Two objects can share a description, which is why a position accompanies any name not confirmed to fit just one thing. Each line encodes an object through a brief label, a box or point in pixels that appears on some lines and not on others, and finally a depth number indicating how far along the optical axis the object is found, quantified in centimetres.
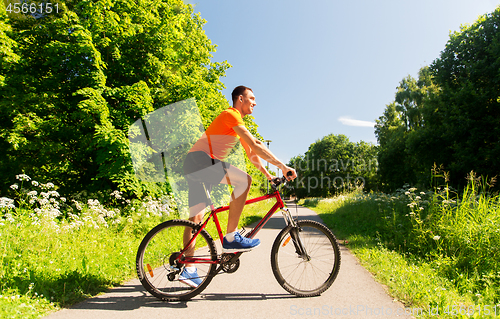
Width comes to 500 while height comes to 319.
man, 301
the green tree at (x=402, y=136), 3105
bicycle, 308
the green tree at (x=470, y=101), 1408
